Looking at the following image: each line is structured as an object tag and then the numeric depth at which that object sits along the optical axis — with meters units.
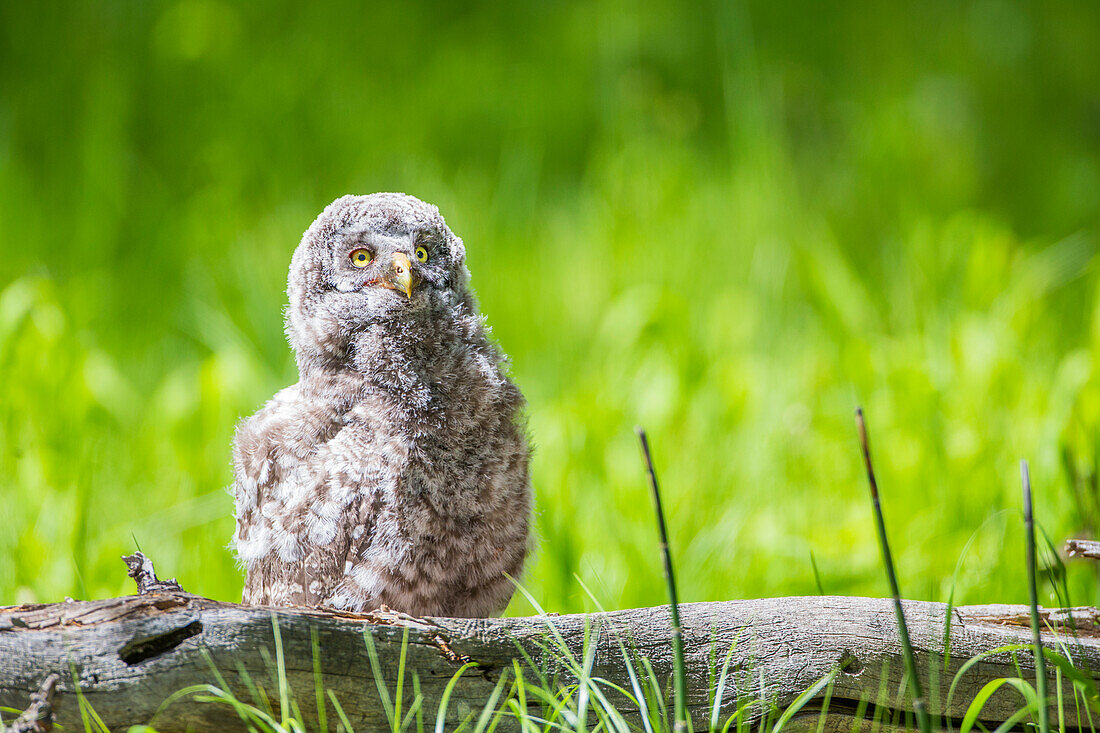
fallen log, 10.52
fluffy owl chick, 10.63
